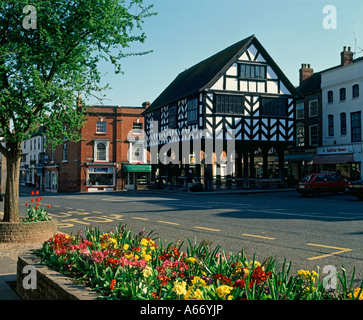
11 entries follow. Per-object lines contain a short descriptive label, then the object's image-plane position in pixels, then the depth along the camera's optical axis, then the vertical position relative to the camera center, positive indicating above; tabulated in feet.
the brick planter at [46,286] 12.37 -4.14
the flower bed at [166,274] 11.22 -3.64
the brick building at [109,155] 152.56 +6.05
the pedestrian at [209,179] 108.06 -2.70
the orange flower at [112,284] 12.09 -3.69
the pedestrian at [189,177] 114.52 -2.25
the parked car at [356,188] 76.25 -3.87
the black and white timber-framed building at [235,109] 104.53 +17.54
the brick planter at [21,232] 28.96 -4.79
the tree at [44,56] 29.25 +9.15
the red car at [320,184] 88.58 -3.52
